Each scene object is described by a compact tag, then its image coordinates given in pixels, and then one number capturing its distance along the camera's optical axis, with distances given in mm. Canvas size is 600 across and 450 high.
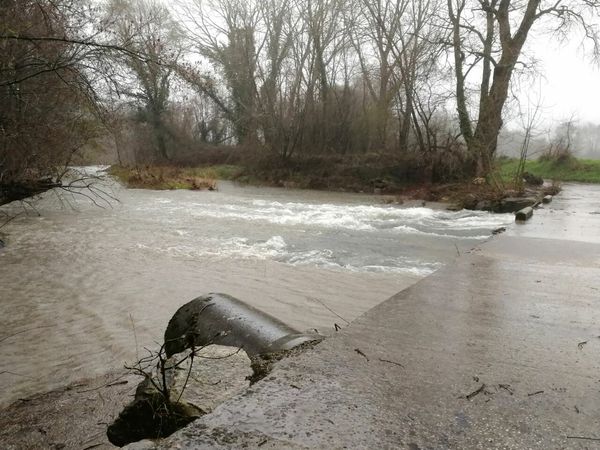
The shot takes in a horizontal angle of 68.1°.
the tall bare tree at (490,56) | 18047
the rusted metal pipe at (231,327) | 3059
